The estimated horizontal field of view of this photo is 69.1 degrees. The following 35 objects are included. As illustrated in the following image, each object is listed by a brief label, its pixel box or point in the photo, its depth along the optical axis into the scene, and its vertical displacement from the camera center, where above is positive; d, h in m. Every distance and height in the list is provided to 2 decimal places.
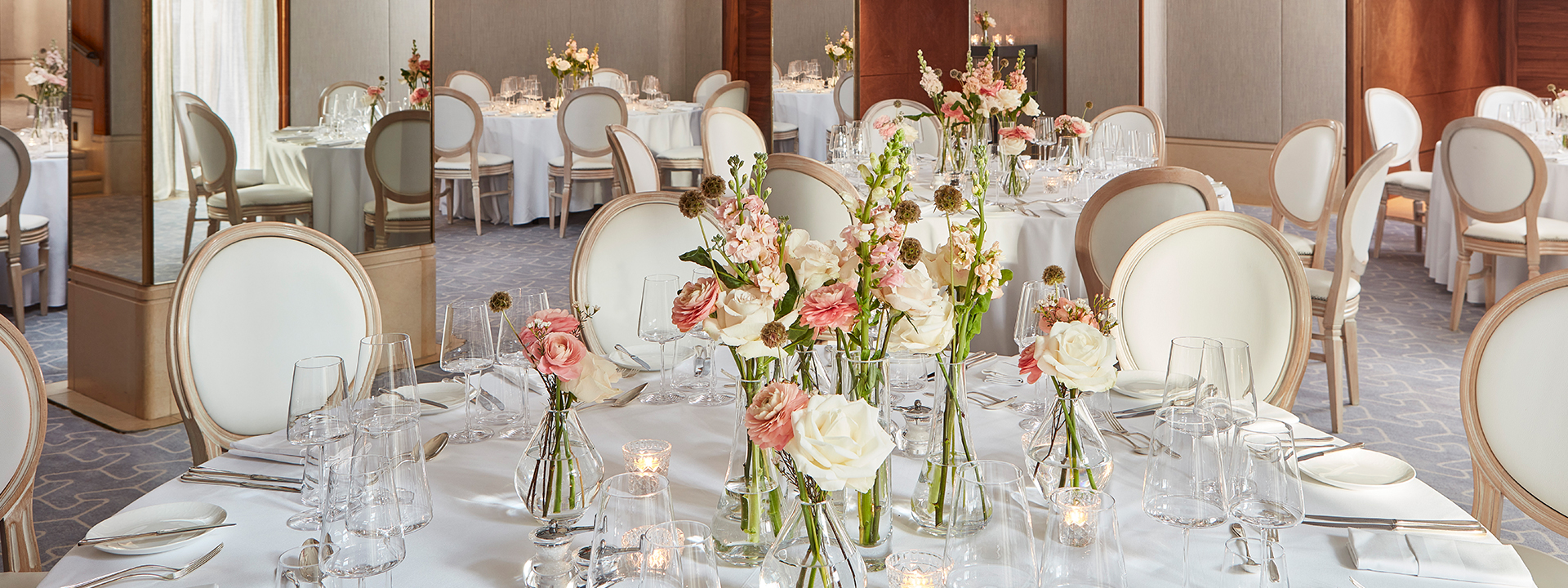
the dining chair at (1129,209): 3.28 +0.06
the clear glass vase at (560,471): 1.34 -0.29
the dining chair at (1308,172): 4.86 +0.24
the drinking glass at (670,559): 0.91 -0.27
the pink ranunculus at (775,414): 0.99 -0.16
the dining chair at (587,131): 7.73 +0.66
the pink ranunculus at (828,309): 1.10 -0.08
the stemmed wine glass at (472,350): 1.74 -0.19
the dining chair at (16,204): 5.21 +0.10
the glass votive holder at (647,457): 1.32 -0.27
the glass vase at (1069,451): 1.41 -0.29
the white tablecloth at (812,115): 8.04 +0.80
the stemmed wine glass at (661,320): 1.90 -0.16
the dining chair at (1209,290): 2.26 -0.12
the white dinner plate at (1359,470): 1.51 -0.33
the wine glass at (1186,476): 1.15 -0.25
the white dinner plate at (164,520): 1.34 -0.36
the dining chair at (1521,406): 1.74 -0.28
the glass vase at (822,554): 1.04 -0.30
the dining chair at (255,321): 2.09 -0.18
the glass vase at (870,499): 1.24 -0.30
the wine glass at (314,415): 1.44 -0.24
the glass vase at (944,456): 1.30 -0.27
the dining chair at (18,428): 1.76 -0.31
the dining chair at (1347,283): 3.74 -0.18
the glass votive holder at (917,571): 1.00 -0.30
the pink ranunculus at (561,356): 1.27 -0.14
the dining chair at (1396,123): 7.12 +0.66
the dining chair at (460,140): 7.58 +0.59
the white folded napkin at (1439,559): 1.26 -0.37
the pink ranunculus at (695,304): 1.12 -0.08
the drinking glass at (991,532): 0.94 -0.26
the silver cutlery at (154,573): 1.26 -0.38
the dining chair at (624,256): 2.57 -0.06
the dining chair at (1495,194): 4.82 +0.15
